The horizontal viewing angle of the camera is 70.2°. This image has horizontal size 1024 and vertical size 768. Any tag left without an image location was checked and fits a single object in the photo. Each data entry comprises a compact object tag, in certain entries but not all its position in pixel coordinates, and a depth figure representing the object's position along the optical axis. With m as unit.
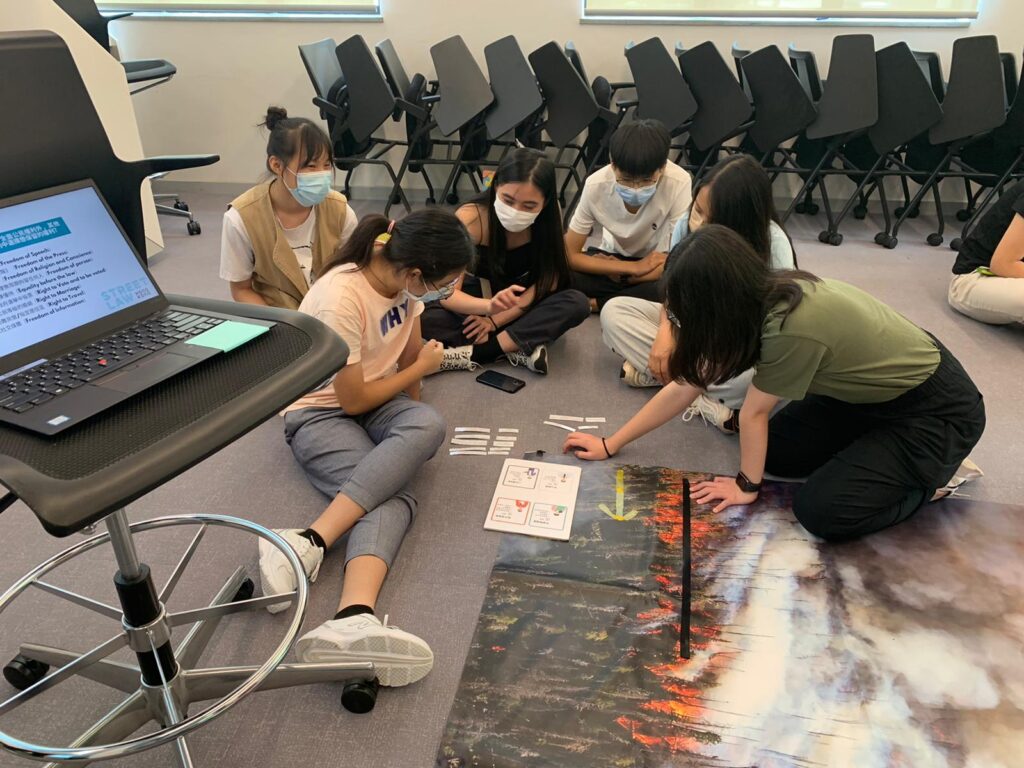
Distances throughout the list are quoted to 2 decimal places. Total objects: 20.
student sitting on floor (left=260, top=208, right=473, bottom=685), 1.46
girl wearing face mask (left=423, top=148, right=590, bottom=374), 2.27
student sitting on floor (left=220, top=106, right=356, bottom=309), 1.93
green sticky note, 0.87
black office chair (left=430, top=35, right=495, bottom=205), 3.42
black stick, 1.33
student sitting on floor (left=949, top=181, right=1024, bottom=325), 2.45
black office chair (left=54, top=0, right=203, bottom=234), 3.07
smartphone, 2.22
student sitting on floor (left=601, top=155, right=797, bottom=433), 1.81
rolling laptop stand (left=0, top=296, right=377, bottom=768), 0.67
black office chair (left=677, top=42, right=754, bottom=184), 3.25
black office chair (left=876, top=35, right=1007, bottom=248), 3.16
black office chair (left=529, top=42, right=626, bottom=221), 3.28
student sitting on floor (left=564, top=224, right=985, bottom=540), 1.38
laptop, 0.78
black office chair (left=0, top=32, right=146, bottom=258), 0.89
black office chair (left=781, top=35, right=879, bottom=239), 3.21
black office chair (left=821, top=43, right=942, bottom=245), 3.14
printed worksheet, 1.62
